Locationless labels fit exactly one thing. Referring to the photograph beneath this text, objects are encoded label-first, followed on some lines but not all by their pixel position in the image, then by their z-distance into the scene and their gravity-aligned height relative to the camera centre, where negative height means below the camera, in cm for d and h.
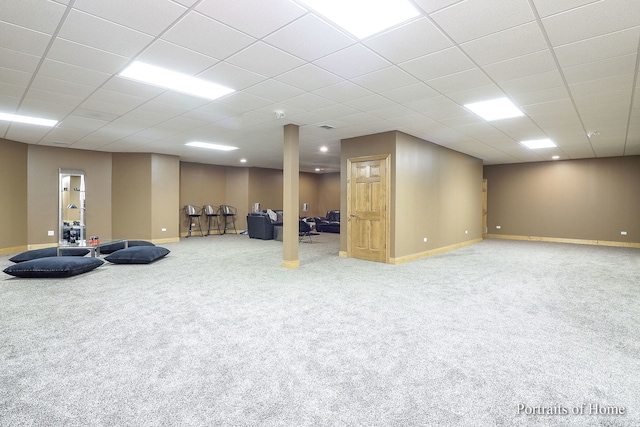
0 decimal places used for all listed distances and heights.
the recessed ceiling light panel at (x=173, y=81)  371 +162
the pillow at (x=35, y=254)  571 -72
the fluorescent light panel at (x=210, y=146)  822 +177
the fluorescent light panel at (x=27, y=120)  560 +166
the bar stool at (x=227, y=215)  1262 -6
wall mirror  866 +20
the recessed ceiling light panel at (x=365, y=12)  247 +158
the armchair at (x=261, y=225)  1052 -37
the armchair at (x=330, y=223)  1287 -37
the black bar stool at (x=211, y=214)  1213 -2
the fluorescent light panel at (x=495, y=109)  478 +163
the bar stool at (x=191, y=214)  1145 -2
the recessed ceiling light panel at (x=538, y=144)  743 +167
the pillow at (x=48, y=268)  465 -78
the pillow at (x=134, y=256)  589 -77
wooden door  657 +12
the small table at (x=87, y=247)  607 -62
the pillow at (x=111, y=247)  694 -71
